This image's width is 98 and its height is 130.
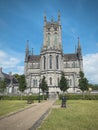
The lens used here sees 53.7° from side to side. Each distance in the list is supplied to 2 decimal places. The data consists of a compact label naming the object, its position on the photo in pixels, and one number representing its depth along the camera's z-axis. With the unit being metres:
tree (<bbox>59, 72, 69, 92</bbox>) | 34.25
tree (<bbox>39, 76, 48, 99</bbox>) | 35.04
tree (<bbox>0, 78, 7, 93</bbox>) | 38.50
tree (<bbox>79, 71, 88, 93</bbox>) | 33.66
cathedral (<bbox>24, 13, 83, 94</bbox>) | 40.67
